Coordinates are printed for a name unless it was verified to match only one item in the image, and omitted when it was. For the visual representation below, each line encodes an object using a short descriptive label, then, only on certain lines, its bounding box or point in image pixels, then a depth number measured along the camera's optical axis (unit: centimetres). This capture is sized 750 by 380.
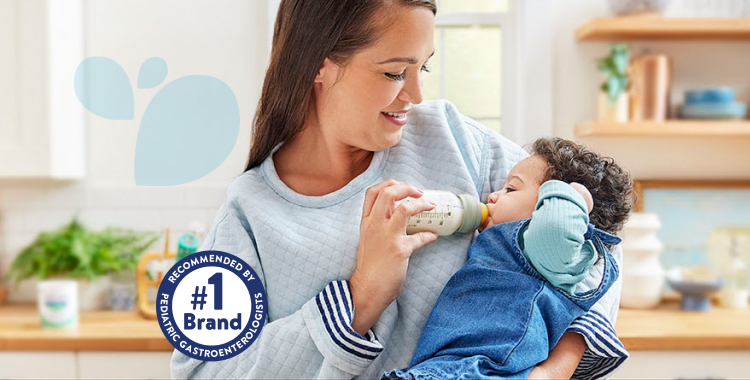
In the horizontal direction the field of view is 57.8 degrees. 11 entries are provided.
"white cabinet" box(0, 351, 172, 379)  161
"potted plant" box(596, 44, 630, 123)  184
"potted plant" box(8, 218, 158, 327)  179
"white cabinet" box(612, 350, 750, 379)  159
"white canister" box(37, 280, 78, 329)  162
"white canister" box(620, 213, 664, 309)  178
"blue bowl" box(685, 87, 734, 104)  184
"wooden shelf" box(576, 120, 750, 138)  180
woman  79
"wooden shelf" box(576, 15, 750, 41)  179
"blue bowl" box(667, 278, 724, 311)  179
